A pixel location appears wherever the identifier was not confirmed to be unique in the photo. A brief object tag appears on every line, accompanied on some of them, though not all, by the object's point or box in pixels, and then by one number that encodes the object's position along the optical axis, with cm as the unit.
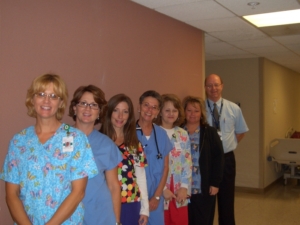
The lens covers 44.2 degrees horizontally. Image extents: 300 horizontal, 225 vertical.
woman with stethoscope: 280
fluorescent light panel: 369
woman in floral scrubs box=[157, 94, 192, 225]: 308
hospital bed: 688
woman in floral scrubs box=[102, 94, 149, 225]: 241
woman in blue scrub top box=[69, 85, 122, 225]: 211
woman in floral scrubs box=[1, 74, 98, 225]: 179
